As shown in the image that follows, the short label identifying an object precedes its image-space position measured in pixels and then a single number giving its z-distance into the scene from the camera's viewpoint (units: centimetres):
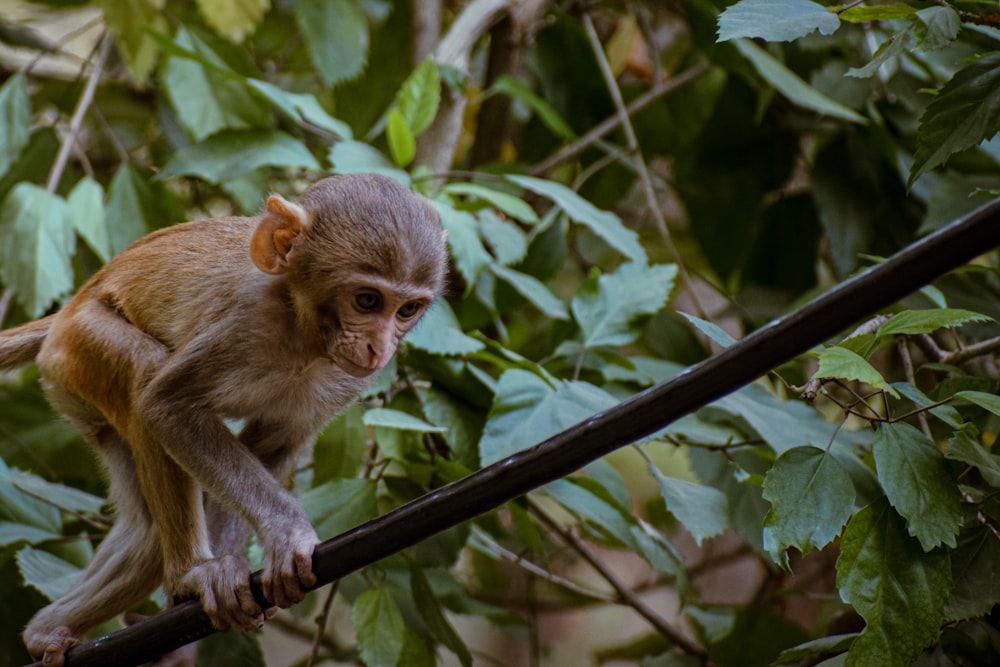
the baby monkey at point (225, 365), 594
